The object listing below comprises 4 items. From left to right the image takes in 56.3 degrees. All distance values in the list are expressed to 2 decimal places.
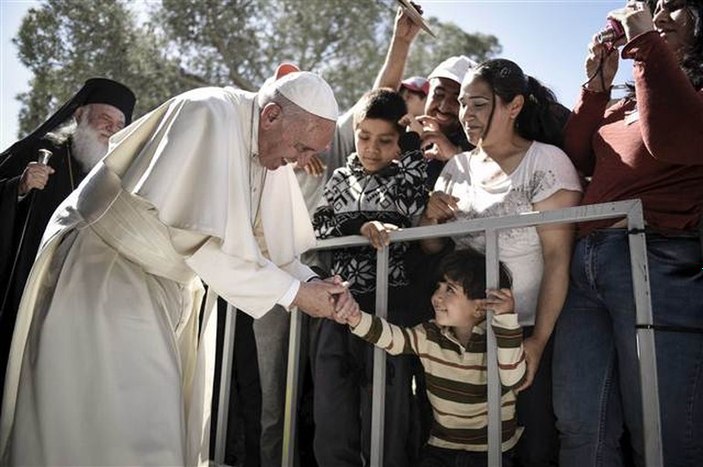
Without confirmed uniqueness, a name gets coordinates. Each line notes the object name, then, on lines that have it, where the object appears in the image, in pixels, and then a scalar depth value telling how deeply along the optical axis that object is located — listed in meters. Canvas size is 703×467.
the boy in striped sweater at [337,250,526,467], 2.52
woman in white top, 2.53
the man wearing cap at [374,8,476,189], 3.50
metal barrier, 2.20
